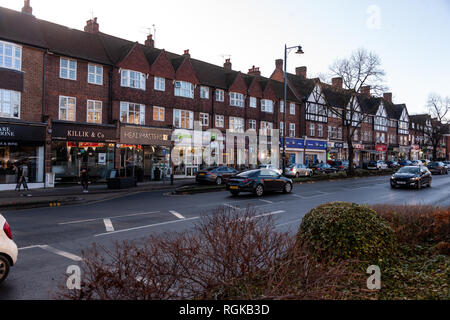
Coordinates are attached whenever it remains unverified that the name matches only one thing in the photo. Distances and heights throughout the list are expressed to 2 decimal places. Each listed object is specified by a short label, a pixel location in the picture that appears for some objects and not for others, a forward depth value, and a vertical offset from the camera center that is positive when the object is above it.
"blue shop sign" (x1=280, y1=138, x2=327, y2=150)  47.46 +3.60
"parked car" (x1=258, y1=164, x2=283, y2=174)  35.40 +0.21
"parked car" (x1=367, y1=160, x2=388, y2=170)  50.72 +0.53
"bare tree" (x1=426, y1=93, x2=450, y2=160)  68.57 +9.15
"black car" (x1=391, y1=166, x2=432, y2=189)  23.22 -0.60
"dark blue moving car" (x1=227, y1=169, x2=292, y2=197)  18.70 -0.81
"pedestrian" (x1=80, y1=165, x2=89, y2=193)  21.15 -0.69
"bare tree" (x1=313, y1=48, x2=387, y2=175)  34.31 +9.40
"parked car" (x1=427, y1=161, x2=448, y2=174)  42.56 +0.11
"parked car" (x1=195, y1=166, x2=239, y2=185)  26.41 -0.57
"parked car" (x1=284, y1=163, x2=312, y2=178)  34.66 -0.30
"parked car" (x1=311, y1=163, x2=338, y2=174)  42.25 +0.03
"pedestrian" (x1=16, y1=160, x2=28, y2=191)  21.00 -0.57
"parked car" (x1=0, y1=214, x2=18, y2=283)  5.62 -1.42
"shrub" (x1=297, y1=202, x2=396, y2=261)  5.05 -1.02
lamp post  26.93 +9.52
